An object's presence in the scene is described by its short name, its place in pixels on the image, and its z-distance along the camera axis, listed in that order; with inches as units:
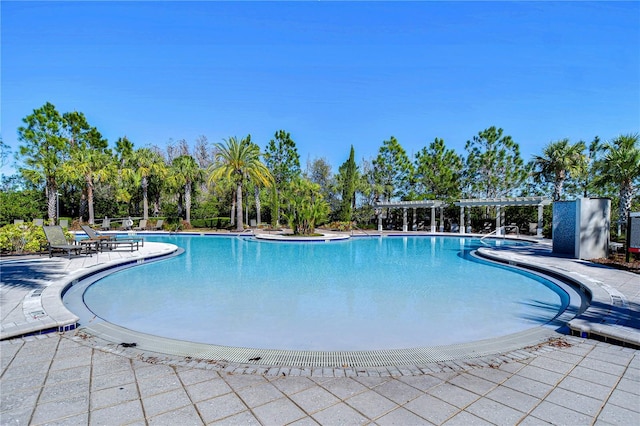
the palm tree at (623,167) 467.5
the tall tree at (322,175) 1291.8
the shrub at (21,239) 394.0
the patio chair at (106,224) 881.3
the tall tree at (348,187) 1086.4
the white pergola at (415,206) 911.0
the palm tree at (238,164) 881.5
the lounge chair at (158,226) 901.8
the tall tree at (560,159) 675.4
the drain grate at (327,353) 123.8
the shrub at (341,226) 1010.8
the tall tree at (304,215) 725.9
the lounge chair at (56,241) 369.6
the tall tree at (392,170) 1123.3
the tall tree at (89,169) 919.0
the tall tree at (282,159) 1186.9
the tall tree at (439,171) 1078.4
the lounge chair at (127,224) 897.9
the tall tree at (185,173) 1019.3
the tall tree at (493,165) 1059.9
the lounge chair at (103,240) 431.4
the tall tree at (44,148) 872.3
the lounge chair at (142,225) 912.3
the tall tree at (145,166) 1032.8
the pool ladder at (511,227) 823.0
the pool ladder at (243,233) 807.9
